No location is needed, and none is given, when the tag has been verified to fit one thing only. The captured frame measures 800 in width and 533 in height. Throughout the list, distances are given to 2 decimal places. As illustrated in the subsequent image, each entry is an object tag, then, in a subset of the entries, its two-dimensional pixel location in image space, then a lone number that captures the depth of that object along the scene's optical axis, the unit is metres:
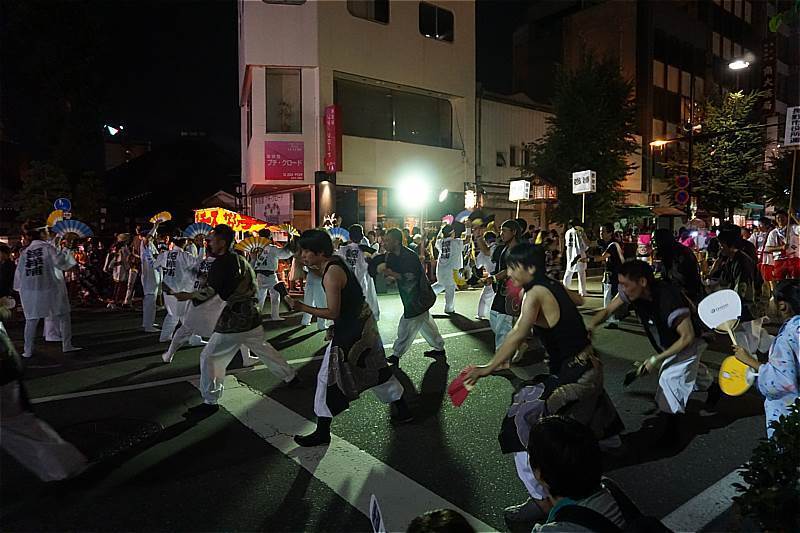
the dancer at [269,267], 11.02
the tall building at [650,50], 33.97
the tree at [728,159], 29.23
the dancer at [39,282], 8.04
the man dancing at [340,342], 4.54
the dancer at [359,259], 10.89
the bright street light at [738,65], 20.59
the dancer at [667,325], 4.43
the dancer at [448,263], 12.19
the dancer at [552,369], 3.55
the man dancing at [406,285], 7.34
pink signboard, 20.00
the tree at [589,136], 25.69
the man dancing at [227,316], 5.44
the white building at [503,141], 25.56
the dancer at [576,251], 13.48
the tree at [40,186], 26.08
